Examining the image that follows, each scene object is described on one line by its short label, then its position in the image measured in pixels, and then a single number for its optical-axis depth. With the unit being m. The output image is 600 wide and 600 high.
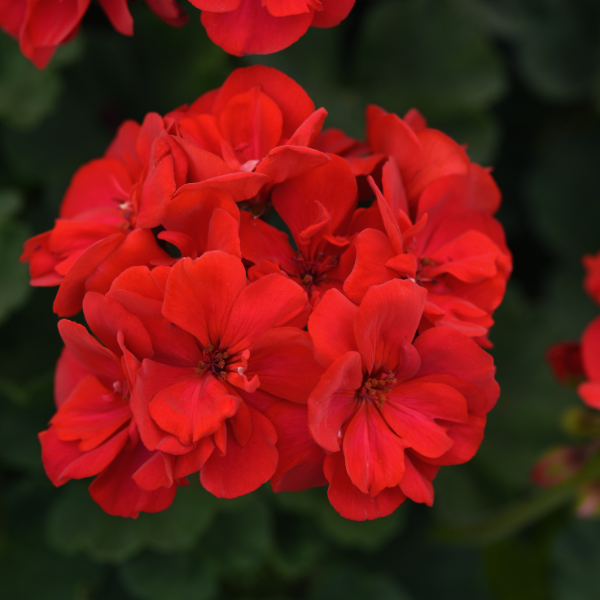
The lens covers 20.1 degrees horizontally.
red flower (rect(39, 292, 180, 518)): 0.36
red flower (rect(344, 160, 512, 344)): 0.37
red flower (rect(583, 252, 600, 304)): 0.49
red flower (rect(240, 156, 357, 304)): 0.38
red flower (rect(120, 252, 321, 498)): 0.36
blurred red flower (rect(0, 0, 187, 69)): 0.40
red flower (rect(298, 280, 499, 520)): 0.36
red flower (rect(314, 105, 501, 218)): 0.40
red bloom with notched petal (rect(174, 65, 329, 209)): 0.37
